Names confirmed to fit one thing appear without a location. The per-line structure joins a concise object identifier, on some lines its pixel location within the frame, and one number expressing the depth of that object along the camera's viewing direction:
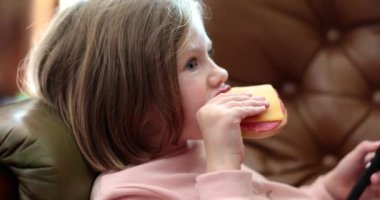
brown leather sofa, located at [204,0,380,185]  1.87
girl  1.64
